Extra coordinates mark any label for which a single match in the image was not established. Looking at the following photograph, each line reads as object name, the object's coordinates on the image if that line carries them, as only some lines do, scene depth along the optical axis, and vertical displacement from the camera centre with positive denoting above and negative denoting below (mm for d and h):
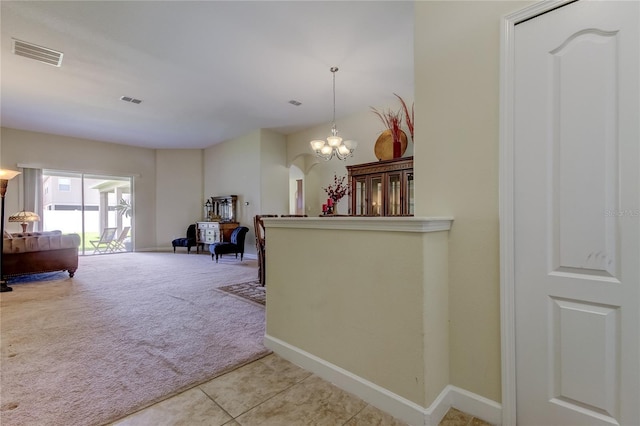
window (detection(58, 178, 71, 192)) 7648 +794
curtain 6902 +561
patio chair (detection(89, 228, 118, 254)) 8242 -816
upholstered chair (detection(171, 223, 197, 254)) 8289 -869
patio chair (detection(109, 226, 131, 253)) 8496 -838
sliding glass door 7508 +154
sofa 4344 -640
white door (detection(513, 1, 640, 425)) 1154 -17
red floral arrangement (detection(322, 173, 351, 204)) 4301 +263
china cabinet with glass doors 4336 +395
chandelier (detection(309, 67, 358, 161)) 4484 +1065
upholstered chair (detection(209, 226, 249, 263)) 6562 -772
